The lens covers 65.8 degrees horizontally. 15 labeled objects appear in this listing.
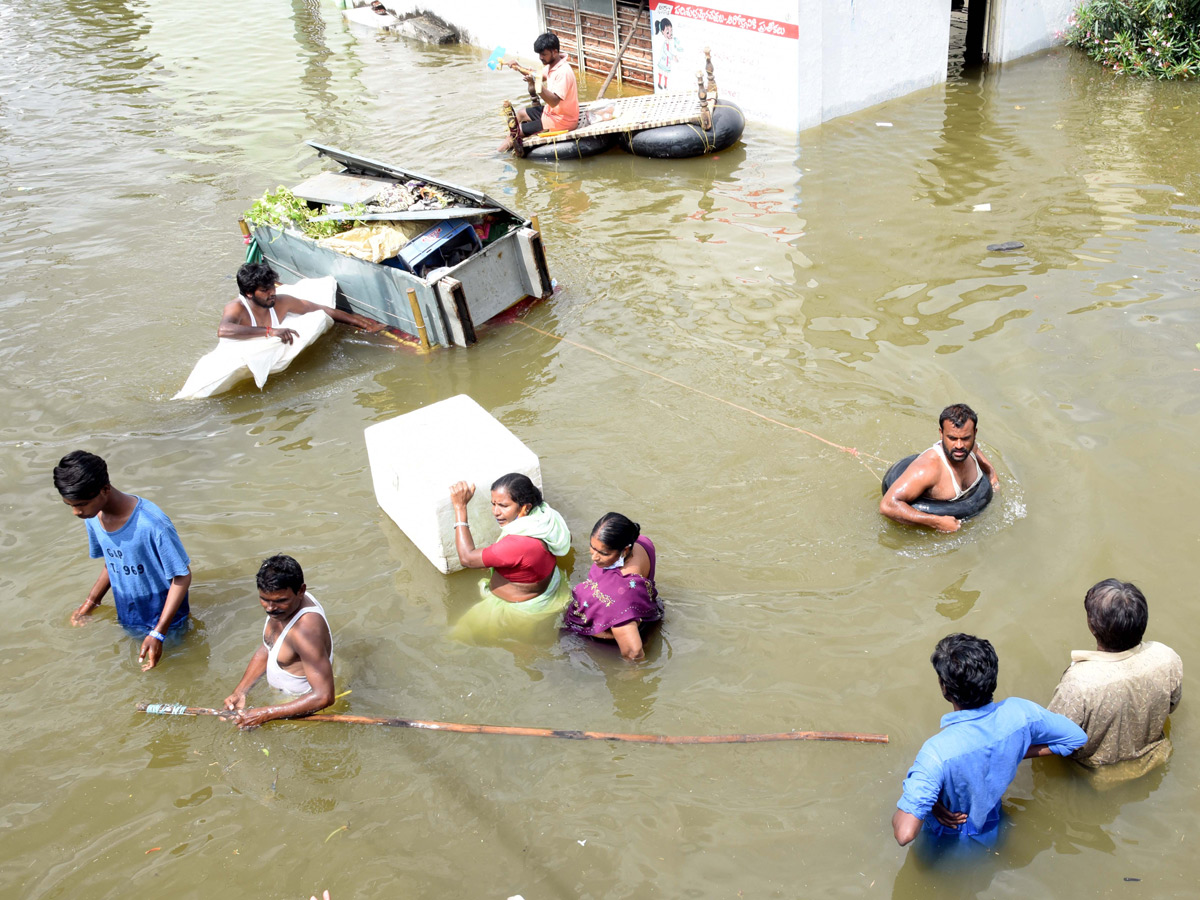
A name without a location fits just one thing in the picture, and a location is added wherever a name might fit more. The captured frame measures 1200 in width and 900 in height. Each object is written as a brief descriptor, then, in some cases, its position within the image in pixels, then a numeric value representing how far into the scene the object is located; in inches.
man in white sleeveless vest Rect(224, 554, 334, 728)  181.9
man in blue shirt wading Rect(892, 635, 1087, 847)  139.9
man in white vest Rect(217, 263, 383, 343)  325.1
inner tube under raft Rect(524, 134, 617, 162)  494.9
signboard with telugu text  478.9
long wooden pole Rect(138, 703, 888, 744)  186.4
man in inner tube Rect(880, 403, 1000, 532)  226.5
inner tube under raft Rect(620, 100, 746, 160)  471.2
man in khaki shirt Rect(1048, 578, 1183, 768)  152.0
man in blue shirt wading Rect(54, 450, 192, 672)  191.8
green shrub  511.8
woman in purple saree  194.2
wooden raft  481.7
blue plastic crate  339.3
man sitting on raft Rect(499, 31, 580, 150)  484.7
